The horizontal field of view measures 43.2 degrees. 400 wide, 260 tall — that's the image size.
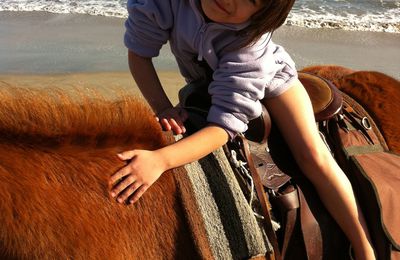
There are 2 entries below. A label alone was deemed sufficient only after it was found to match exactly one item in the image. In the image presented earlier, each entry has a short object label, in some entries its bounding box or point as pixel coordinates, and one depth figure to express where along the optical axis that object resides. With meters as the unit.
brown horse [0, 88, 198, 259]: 1.21
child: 1.47
